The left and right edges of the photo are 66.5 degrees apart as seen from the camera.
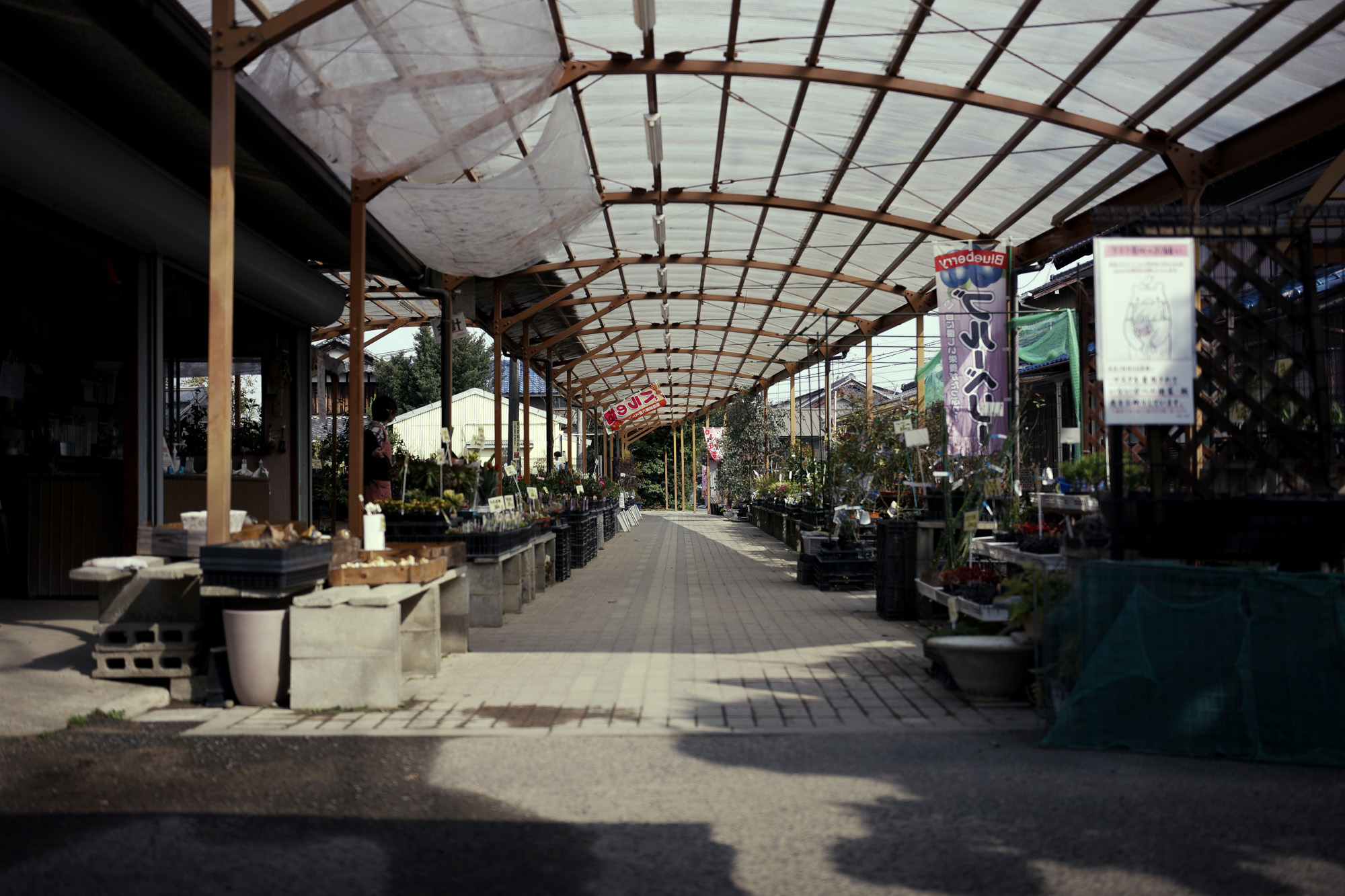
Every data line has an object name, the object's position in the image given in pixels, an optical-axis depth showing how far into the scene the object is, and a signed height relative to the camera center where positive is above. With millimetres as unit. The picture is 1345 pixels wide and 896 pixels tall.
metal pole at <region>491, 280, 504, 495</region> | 13695 +2045
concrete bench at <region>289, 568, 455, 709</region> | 5406 -911
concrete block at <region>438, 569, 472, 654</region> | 7309 -985
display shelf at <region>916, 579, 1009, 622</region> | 6023 -849
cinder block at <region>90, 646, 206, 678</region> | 5535 -985
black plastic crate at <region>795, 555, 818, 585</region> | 11978 -1136
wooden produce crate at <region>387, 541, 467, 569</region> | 6922 -495
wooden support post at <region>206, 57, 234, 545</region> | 5609 +1050
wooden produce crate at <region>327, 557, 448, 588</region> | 6098 -575
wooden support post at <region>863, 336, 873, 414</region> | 18938 +2069
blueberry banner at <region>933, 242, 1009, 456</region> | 10195 +1319
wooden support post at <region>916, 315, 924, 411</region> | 16411 +2159
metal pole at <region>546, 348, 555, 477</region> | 20791 +1251
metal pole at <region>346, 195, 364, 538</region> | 8164 +795
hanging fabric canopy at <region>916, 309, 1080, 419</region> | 10531 +1443
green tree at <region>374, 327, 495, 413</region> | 51031 +5416
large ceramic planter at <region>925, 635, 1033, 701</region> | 5516 -1051
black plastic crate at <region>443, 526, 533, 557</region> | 8469 -537
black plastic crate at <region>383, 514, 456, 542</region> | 8547 -423
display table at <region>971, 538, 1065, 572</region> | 6137 -550
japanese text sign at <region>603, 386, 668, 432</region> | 29734 +2032
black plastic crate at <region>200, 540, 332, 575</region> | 5297 -405
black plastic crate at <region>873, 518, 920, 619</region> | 8969 -863
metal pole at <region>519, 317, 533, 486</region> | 17781 +1374
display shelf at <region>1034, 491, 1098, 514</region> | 7264 -242
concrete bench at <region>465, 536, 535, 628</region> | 8625 -952
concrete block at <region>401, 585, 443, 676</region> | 6387 -1004
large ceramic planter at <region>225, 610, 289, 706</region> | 5414 -919
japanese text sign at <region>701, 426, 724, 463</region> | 32750 +1117
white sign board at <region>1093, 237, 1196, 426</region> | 5004 +710
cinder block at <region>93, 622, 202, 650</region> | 5555 -832
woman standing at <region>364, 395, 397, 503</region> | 9841 +243
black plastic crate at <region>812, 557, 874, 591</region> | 11430 -1120
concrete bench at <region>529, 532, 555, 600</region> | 11391 -1005
